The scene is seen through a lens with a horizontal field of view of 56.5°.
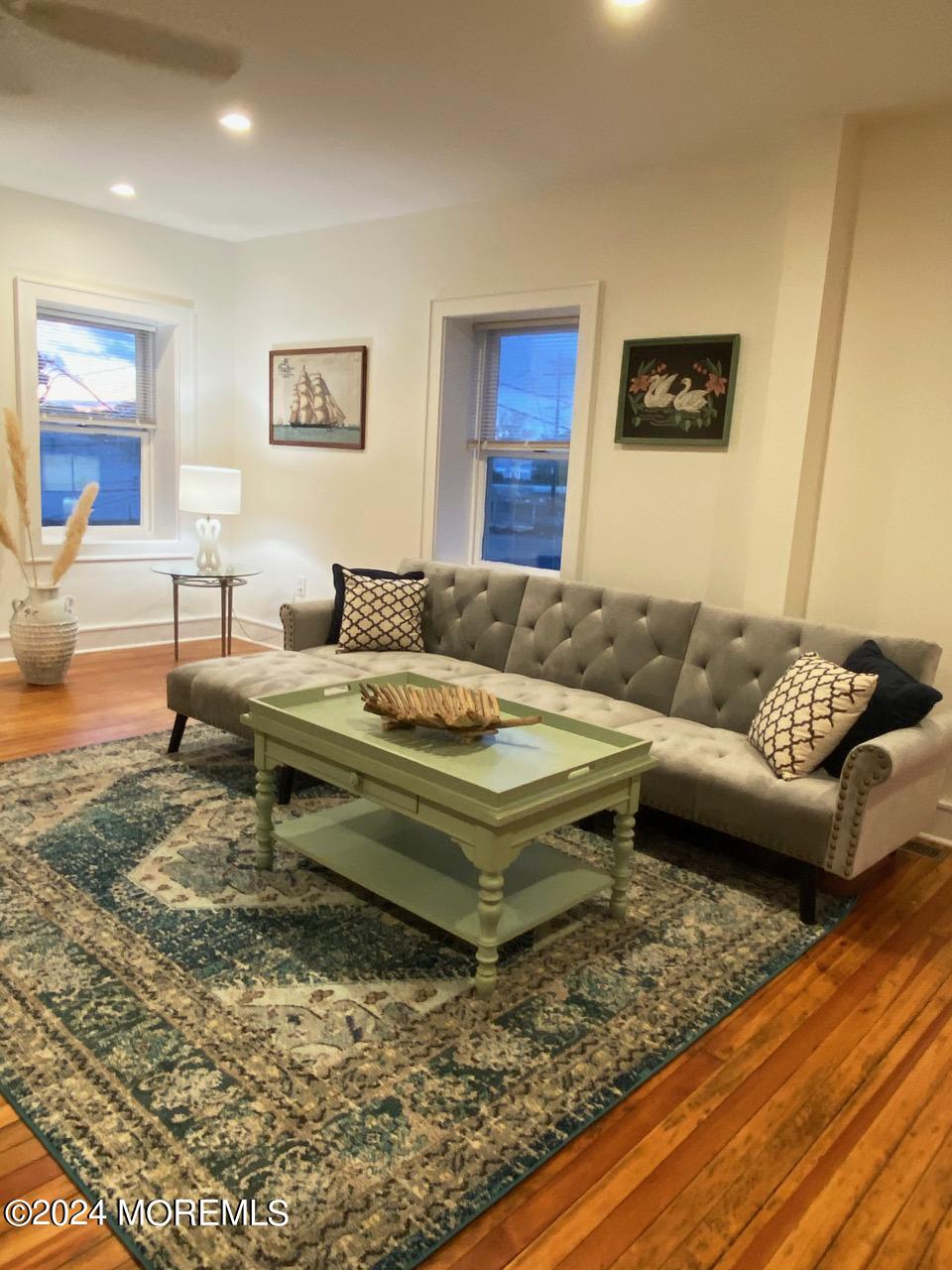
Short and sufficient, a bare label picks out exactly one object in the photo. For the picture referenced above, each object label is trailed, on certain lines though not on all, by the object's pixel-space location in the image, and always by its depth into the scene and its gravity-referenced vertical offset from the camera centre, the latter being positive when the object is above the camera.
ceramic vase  4.57 -0.96
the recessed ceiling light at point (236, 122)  3.47 +1.32
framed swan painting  3.64 +0.40
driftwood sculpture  2.45 -0.66
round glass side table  5.04 -0.70
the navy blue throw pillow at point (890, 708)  2.64 -0.61
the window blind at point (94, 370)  5.17 +0.48
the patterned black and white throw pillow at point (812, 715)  2.67 -0.67
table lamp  5.07 -0.20
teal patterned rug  1.58 -1.26
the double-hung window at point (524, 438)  4.46 +0.20
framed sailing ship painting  5.15 +0.40
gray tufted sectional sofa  2.60 -0.81
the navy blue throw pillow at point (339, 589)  4.14 -0.57
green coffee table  2.13 -0.85
